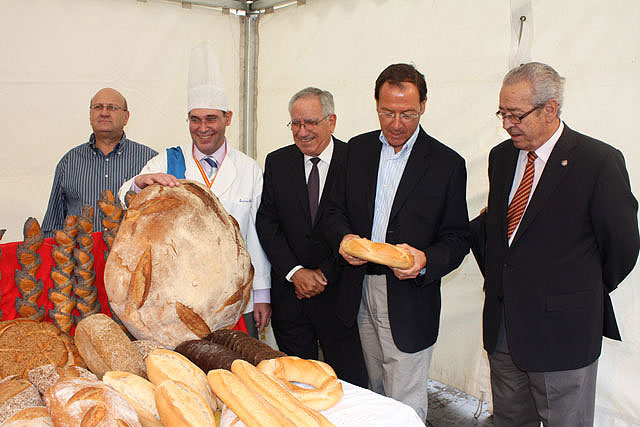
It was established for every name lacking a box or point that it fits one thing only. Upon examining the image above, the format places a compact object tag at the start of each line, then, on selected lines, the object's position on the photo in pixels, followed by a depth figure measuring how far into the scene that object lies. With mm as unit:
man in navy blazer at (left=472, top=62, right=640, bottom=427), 1848
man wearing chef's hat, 2371
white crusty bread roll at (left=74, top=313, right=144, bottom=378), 1252
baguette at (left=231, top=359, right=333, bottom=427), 1062
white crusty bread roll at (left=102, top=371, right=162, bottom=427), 1088
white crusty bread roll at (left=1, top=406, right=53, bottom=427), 954
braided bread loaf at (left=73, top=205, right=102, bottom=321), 1532
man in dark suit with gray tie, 2447
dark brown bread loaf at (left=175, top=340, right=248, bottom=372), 1311
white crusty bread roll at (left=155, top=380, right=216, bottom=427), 996
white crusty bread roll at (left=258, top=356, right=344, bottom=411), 1235
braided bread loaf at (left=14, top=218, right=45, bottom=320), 1479
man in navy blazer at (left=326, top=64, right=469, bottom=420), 2027
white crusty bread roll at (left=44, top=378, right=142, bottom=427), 928
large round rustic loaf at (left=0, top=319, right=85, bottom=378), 1282
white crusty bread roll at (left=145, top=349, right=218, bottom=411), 1172
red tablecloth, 1552
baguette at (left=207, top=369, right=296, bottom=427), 1029
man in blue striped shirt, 3006
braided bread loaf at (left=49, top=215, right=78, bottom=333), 1492
